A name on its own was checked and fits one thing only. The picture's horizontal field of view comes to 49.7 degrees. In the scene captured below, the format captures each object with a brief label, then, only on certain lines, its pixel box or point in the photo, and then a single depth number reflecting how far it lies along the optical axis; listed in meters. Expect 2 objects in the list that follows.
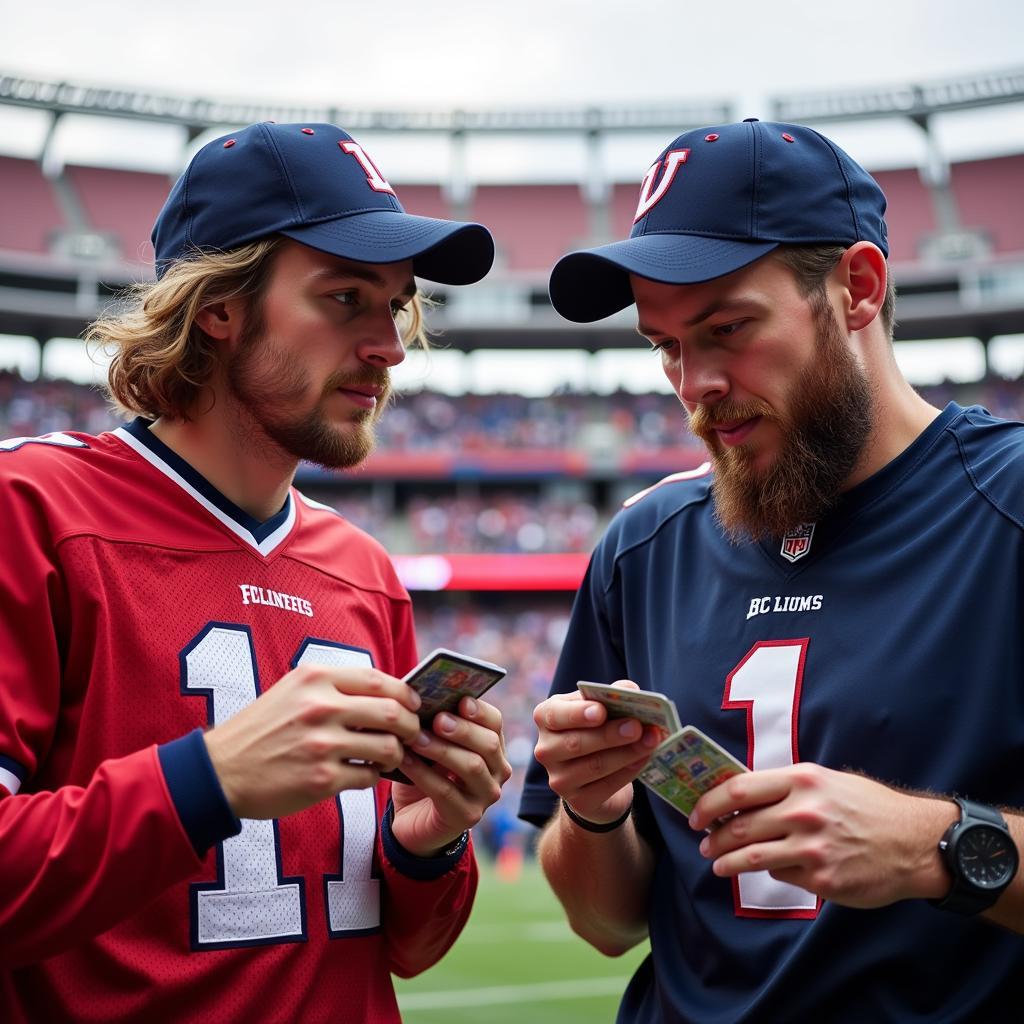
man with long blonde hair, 1.79
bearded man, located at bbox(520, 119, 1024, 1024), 1.98
